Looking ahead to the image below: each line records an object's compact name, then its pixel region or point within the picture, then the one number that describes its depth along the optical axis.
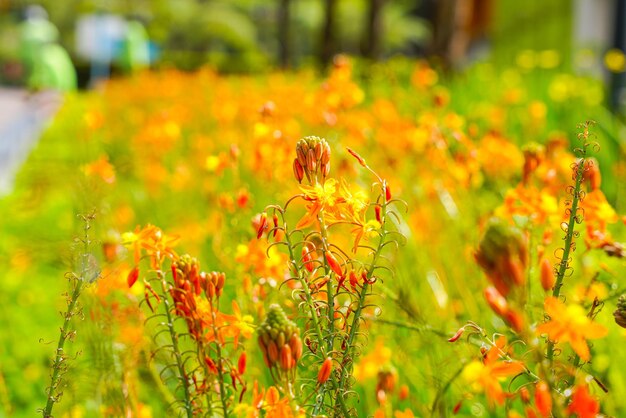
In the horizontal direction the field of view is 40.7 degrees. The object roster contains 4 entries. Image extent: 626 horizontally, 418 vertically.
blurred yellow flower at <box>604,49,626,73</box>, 4.04
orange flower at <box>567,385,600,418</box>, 0.53
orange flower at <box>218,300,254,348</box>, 0.80
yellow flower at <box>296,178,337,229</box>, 0.74
